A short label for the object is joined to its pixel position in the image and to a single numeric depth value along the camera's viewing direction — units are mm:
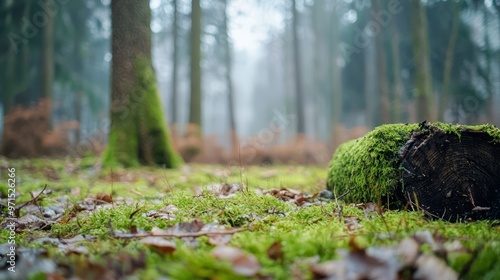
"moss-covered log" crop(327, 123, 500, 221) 2197
